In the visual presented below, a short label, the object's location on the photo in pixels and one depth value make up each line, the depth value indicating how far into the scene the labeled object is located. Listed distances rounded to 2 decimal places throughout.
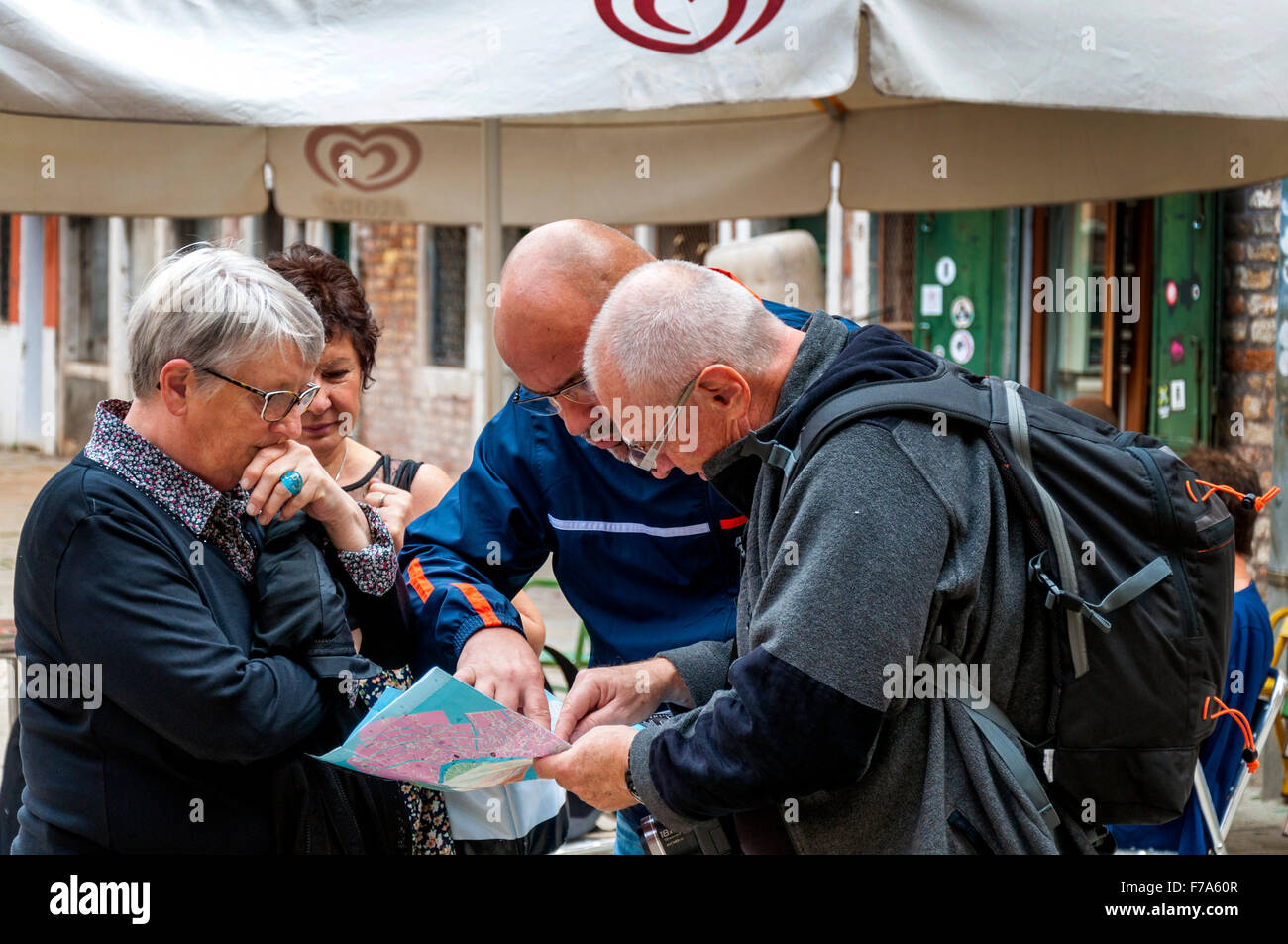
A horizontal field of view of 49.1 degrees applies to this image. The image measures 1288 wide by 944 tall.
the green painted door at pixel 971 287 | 8.51
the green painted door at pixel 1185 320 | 7.10
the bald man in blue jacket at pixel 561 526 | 2.41
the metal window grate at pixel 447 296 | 13.59
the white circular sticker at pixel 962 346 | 8.73
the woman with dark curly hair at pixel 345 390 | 2.93
